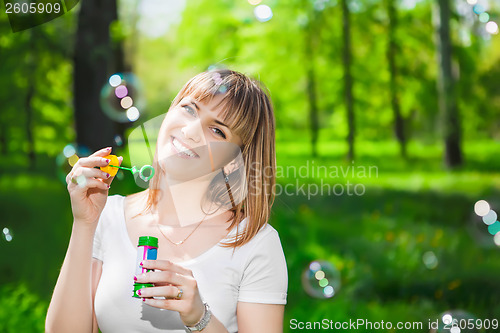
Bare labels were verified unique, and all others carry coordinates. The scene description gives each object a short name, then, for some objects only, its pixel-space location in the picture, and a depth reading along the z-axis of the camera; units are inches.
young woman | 61.2
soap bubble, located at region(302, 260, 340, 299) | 135.0
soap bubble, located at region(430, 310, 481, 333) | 143.3
